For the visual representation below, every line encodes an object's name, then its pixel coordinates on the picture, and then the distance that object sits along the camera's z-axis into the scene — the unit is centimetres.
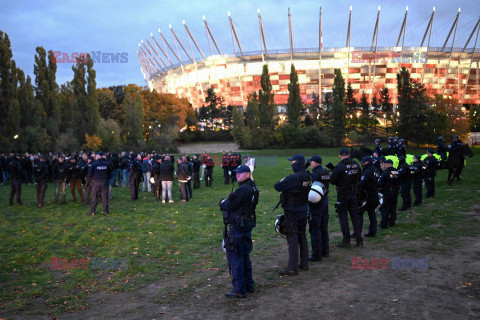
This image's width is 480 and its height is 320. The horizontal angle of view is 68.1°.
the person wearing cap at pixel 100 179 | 1229
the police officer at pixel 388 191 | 967
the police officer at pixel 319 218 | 719
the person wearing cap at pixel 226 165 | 2068
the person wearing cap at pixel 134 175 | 1578
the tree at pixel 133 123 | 4712
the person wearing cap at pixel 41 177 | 1430
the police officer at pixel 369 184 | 853
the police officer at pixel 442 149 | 1752
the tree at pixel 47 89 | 3984
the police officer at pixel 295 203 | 622
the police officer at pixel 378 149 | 1772
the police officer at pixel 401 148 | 1873
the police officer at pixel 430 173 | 1423
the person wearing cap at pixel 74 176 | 1506
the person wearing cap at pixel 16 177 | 1446
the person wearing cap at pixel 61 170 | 1480
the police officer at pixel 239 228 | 553
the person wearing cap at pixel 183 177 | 1514
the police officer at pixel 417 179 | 1248
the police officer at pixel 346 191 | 786
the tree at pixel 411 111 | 4909
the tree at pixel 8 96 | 3422
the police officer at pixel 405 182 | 1153
